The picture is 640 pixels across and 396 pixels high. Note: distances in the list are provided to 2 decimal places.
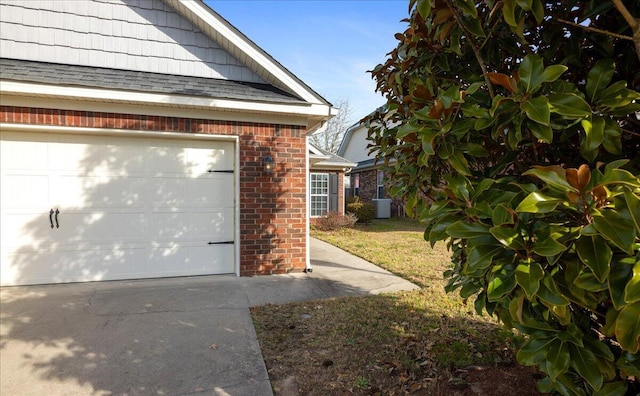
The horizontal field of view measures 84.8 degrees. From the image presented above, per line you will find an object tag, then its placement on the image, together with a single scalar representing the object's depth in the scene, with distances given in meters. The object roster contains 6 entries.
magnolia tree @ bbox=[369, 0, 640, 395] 1.12
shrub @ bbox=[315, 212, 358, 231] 12.89
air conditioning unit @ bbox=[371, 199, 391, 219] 17.72
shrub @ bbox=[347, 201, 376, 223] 15.32
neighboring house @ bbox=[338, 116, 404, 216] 19.02
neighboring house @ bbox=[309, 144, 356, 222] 14.98
